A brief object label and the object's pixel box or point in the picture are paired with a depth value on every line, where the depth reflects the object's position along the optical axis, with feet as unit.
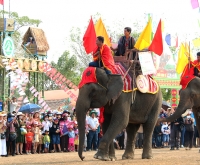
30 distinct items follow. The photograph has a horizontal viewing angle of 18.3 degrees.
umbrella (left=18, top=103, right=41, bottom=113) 88.33
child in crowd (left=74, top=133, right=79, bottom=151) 79.66
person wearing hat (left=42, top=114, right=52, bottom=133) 74.69
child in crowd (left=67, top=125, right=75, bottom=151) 77.14
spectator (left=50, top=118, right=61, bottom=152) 75.15
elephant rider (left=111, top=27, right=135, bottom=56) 48.70
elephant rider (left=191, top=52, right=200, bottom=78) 53.16
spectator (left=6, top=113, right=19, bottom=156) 65.62
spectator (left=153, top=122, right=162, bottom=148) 89.40
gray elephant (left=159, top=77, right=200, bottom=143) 52.60
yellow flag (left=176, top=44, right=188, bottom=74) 71.57
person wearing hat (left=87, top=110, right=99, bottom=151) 79.05
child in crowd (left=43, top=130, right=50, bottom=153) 74.33
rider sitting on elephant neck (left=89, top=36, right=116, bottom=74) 43.68
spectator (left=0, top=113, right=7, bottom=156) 64.23
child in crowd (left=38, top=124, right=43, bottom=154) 73.30
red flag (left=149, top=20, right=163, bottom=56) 52.21
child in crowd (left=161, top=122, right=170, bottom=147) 90.33
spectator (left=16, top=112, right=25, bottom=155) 68.03
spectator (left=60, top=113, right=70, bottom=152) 76.38
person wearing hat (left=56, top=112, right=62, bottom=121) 76.69
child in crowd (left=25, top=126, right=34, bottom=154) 70.33
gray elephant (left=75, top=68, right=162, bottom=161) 42.27
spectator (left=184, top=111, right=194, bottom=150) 80.69
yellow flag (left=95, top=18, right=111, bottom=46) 56.83
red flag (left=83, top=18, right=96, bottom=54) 52.60
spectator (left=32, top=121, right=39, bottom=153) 71.61
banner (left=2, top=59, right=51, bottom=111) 98.27
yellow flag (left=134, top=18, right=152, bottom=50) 49.54
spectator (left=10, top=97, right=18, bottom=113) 95.53
